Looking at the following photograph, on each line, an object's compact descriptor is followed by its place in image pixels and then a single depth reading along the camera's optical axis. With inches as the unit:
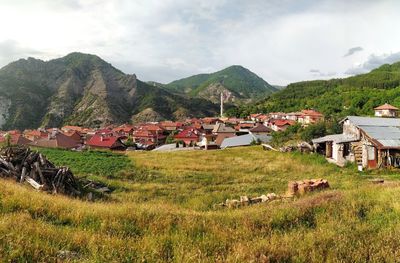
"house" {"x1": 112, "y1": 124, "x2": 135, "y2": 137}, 4427.7
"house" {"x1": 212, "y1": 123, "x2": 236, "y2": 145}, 3024.1
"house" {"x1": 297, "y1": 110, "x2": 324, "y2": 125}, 4308.6
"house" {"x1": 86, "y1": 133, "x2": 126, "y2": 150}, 2854.3
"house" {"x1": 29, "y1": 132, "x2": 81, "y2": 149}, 2711.6
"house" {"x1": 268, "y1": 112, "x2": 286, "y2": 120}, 5236.2
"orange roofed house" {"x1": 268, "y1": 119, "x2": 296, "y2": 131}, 3879.9
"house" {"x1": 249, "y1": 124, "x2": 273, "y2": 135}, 3335.6
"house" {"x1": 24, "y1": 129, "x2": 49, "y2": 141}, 3941.7
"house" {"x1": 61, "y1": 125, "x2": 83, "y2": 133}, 5311.0
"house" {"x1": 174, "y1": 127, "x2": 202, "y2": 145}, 3372.8
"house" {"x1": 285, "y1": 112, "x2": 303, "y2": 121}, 4733.0
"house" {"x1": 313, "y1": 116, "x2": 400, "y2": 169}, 1189.1
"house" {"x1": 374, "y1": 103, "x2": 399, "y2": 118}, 3535.9
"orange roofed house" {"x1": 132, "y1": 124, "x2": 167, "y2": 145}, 3768.2
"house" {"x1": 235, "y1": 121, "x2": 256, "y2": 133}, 3882.4
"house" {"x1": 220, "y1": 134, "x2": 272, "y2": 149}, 2278.5
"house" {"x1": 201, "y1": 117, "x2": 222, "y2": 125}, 5030.8
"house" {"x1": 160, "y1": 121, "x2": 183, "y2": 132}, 4597.0
